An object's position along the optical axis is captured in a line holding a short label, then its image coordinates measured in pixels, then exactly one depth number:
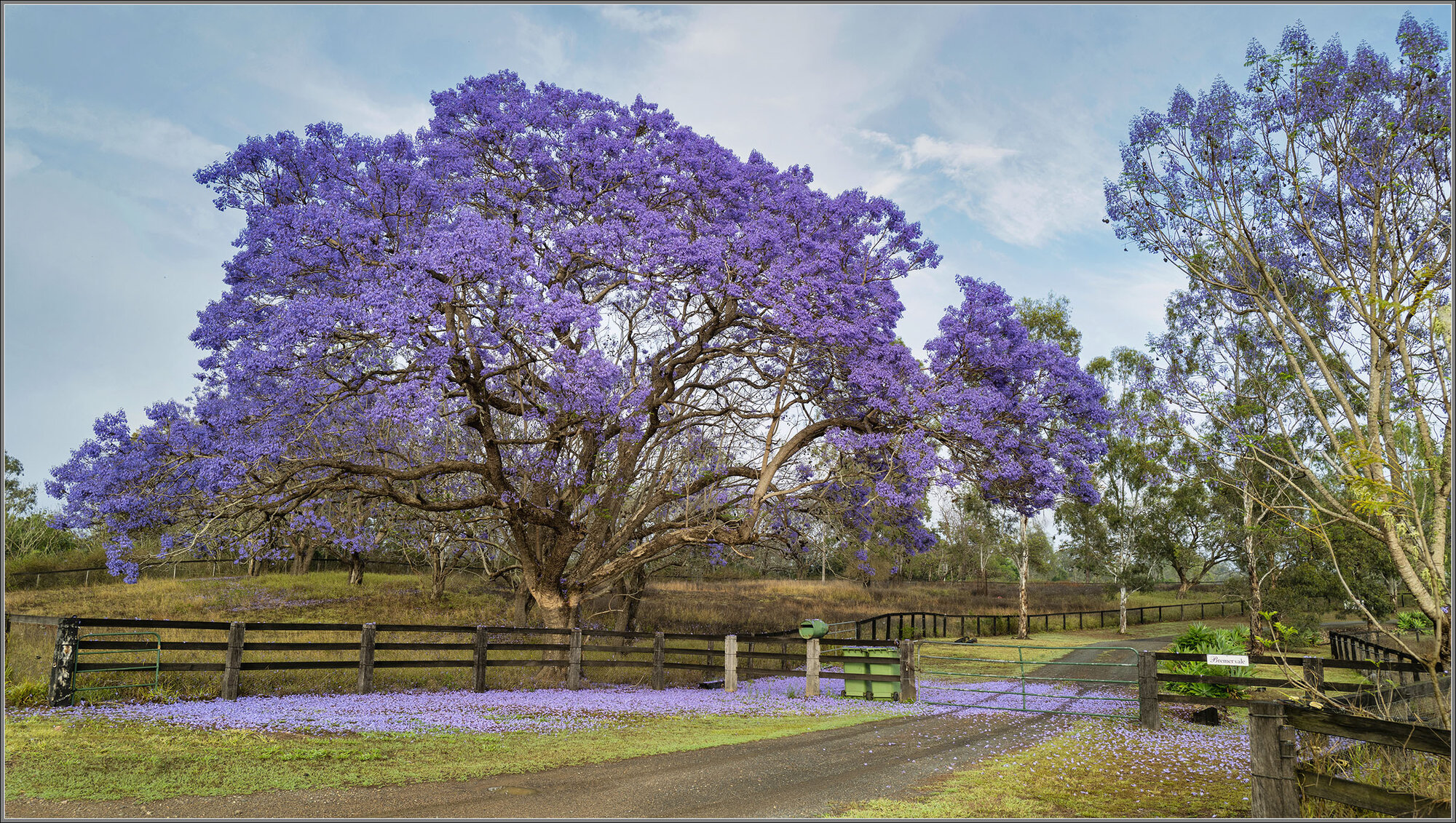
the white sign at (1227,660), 10.60
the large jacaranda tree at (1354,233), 7.15
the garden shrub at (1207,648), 14.18
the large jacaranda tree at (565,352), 14.00
